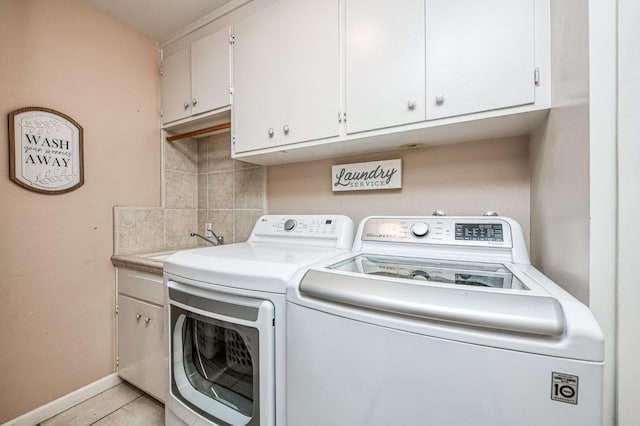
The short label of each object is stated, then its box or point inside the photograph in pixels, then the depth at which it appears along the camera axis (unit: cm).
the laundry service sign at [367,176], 145
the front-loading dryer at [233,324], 82
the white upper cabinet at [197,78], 161
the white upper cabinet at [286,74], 125
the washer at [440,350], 48
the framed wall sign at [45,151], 135
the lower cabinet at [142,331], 144
